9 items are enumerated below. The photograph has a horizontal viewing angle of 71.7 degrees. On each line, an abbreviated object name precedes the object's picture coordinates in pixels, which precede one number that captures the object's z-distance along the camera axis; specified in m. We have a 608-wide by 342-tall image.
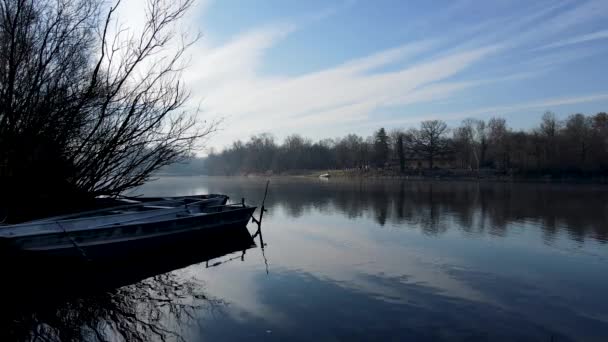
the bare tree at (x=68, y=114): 11.65
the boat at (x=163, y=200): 17.65
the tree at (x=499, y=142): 79.69
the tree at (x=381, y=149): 99.38
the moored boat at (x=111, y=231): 12.06
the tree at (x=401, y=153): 92.06
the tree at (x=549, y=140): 73.88
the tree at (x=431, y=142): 95.00
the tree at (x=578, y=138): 72.31
